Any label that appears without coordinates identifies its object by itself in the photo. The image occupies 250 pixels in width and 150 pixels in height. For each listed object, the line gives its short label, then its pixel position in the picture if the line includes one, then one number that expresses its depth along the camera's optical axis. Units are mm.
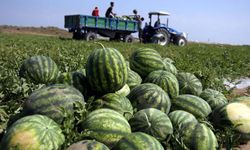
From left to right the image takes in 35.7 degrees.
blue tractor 25094
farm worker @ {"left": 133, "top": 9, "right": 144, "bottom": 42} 26970
